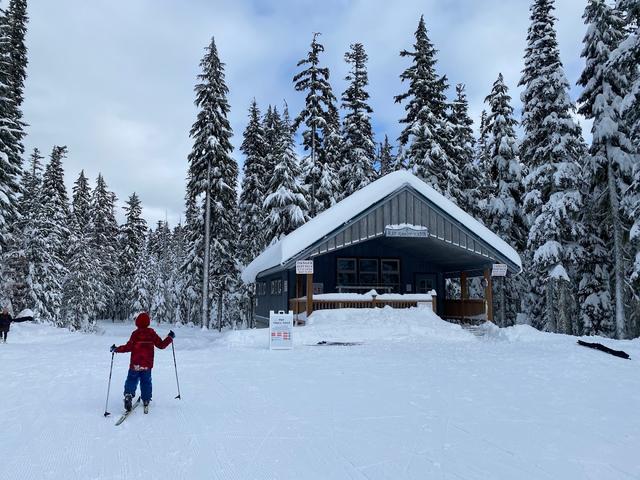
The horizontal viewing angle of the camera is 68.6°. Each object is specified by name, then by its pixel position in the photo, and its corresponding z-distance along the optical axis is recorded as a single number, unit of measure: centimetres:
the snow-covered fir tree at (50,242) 3169
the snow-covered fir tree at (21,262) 3025
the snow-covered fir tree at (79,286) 4022
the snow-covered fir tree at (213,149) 3114
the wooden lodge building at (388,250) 1888
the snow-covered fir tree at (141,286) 5356
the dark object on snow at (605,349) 1230
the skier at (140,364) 715
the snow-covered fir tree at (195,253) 3388
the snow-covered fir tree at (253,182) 3666
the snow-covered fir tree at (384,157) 6020
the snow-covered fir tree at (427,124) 3008
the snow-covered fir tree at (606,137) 2164
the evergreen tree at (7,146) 2252
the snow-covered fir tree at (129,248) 5794
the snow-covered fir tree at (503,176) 2966
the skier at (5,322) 1818
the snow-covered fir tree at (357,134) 3503
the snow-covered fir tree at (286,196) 2990
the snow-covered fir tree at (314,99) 3206
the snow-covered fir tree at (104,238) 4941
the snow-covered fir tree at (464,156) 3272
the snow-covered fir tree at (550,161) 2350
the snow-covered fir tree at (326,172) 3328
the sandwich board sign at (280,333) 1484
